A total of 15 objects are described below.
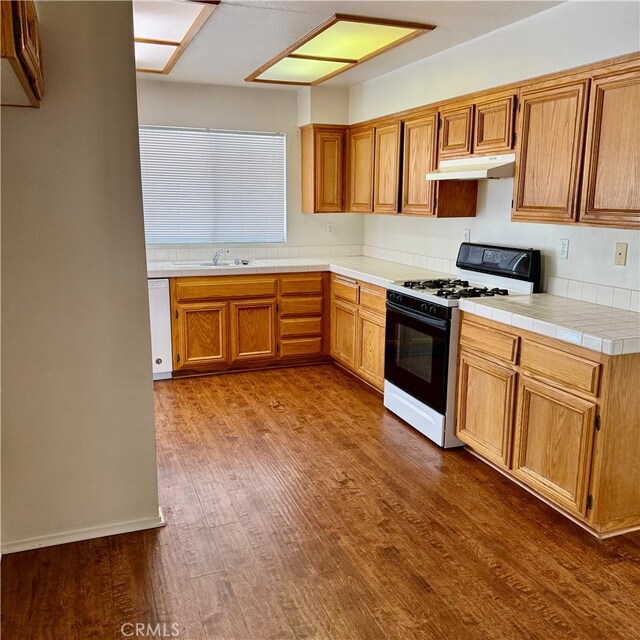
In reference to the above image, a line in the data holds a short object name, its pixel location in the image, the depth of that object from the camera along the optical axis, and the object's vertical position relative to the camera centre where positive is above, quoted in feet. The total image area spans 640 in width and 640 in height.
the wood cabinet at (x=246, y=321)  16.03 -3.01
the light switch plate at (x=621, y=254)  9.98 -0.63
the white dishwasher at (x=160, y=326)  15.61 -2.99
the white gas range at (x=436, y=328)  11.56 -2.29
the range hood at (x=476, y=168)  11.12 +0.90
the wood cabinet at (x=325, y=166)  17.66 +1.38
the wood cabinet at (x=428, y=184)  13.41 +0.68
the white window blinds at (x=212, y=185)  17.17 +0.77
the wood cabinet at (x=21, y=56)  4.53 +1.34
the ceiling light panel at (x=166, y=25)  9.95 +3.40
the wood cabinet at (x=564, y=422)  8.31 -3.11
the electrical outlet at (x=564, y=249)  11.09 -0.63
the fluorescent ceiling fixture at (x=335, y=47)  11.04 +3.45
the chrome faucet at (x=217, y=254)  17.52 -1.23
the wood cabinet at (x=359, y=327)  14.48 -2.94
